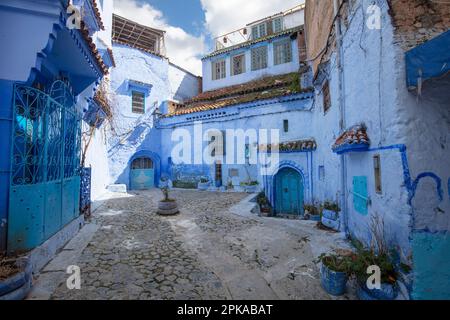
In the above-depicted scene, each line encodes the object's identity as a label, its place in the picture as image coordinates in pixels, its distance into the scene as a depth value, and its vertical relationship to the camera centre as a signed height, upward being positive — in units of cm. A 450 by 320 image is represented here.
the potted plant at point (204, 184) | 1499 -95
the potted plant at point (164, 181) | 1634 -80
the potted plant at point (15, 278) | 292 -145
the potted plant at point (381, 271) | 300 -145
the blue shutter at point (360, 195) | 462 -58
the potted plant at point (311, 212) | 877 -182
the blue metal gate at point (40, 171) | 385 +0
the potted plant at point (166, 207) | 824 -137
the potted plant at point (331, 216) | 639 -139
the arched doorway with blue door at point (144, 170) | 1598 +1
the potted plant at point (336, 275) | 330 -158
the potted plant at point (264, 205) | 1138 -186
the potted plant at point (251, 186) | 1313 -99
